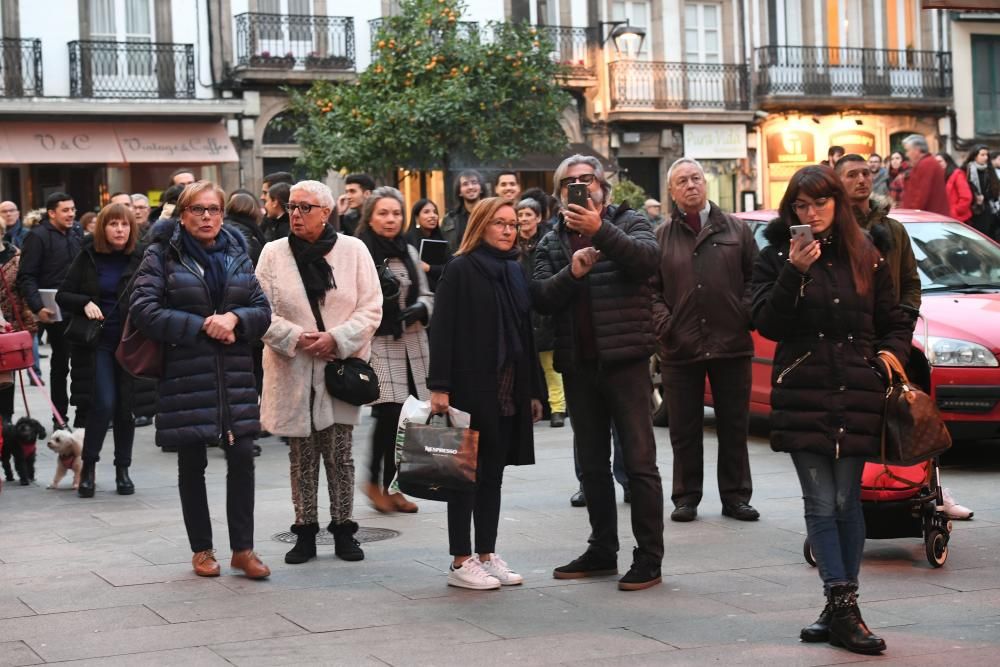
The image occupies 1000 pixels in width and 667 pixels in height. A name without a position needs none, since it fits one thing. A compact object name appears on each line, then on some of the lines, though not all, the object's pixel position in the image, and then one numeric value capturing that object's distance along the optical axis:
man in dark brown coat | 9.32
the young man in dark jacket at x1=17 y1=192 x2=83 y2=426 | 13.27
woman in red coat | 17.19
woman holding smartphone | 6.25
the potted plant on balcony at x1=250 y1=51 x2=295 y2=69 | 32.44
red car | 10.48
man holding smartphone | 7.39
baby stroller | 7.61
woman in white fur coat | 8.16
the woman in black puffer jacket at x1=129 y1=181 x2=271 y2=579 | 7.64
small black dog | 10.93
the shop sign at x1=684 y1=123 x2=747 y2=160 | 37.56
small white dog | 10.59
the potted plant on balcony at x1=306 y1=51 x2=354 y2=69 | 32.97
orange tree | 28.17
